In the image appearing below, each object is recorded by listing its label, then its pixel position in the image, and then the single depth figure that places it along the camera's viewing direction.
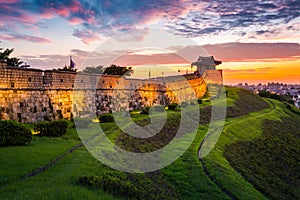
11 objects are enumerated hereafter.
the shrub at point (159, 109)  29.92
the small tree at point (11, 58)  32.28
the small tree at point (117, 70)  56.38
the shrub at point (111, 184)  9.10
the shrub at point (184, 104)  34.68
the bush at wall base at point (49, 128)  15.96
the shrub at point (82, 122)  20.19
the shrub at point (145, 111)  27.52
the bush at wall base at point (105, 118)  22.08
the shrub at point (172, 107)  31.67
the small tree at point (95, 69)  65.06
